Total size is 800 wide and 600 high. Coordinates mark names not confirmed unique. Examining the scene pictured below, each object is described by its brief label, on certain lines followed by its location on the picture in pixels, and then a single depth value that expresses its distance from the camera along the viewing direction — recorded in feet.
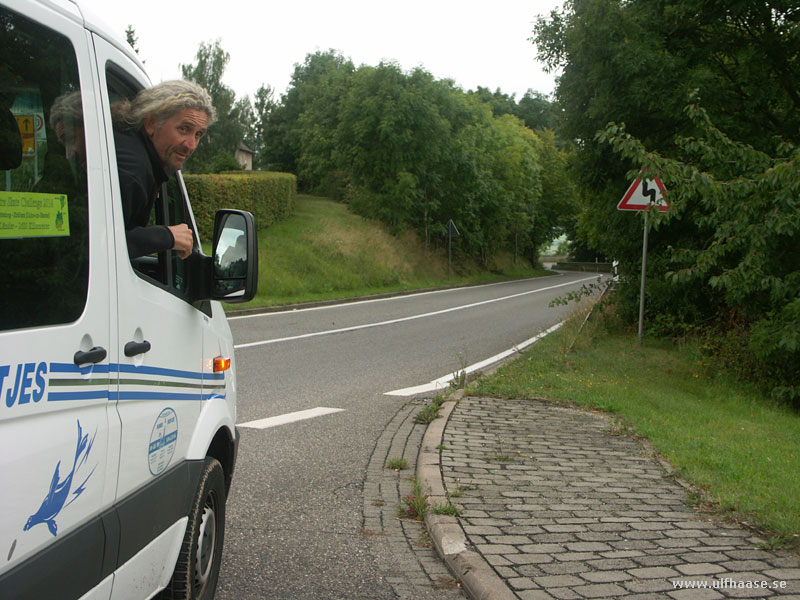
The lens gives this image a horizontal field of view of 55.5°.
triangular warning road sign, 37.04
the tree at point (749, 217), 27.61
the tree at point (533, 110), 379.14
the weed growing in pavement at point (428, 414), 24.58
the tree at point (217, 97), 219.82
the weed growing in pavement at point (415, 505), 15.72
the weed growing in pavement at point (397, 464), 19.70
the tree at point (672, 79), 41.83
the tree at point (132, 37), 116.10
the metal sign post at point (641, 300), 41.15
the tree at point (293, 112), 216.74
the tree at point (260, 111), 309.83
